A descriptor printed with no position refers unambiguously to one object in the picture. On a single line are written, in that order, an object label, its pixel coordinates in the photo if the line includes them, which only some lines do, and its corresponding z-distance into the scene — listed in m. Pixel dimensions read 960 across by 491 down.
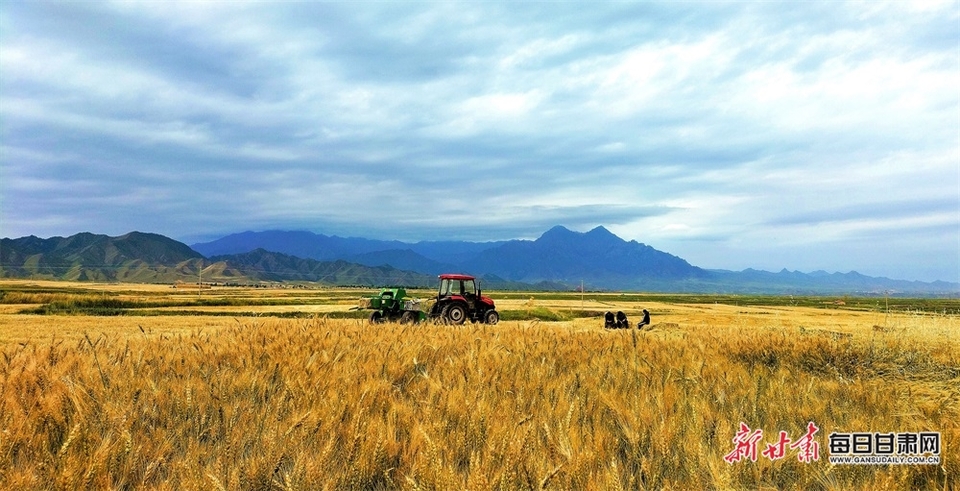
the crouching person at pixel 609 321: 18.93
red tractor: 23.84
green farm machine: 24.05
